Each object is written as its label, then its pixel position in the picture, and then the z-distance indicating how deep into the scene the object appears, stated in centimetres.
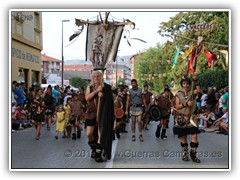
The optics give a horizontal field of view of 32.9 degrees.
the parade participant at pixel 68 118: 1242
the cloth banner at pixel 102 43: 1012
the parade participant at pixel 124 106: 1409
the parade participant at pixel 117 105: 1251
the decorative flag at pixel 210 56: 1781
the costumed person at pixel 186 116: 827
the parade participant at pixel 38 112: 1203
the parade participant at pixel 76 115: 1228
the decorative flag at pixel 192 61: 1234
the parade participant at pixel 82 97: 1284
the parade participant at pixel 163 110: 1225
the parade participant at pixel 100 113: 827
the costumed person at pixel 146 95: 1405
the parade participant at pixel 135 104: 1134
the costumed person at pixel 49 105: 1404
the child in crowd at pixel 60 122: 1216
